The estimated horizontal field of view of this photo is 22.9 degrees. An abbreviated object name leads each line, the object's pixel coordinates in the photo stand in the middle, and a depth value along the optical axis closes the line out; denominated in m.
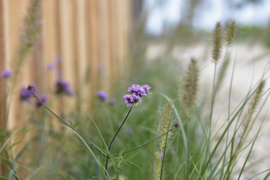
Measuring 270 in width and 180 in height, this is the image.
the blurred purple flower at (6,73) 1.20
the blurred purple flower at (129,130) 1.43
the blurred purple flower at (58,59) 1.70
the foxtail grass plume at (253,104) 1.01
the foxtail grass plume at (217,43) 1.01
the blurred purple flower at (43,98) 1.31
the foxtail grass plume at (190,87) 1.03
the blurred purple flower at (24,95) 1.27
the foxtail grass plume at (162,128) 0.94
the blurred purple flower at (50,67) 1.54
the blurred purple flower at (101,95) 1.39
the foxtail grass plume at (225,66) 1.20
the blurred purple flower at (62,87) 1.40
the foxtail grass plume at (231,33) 1.02
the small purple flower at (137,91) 0.94
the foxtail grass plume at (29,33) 1.10
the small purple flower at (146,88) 0.96
